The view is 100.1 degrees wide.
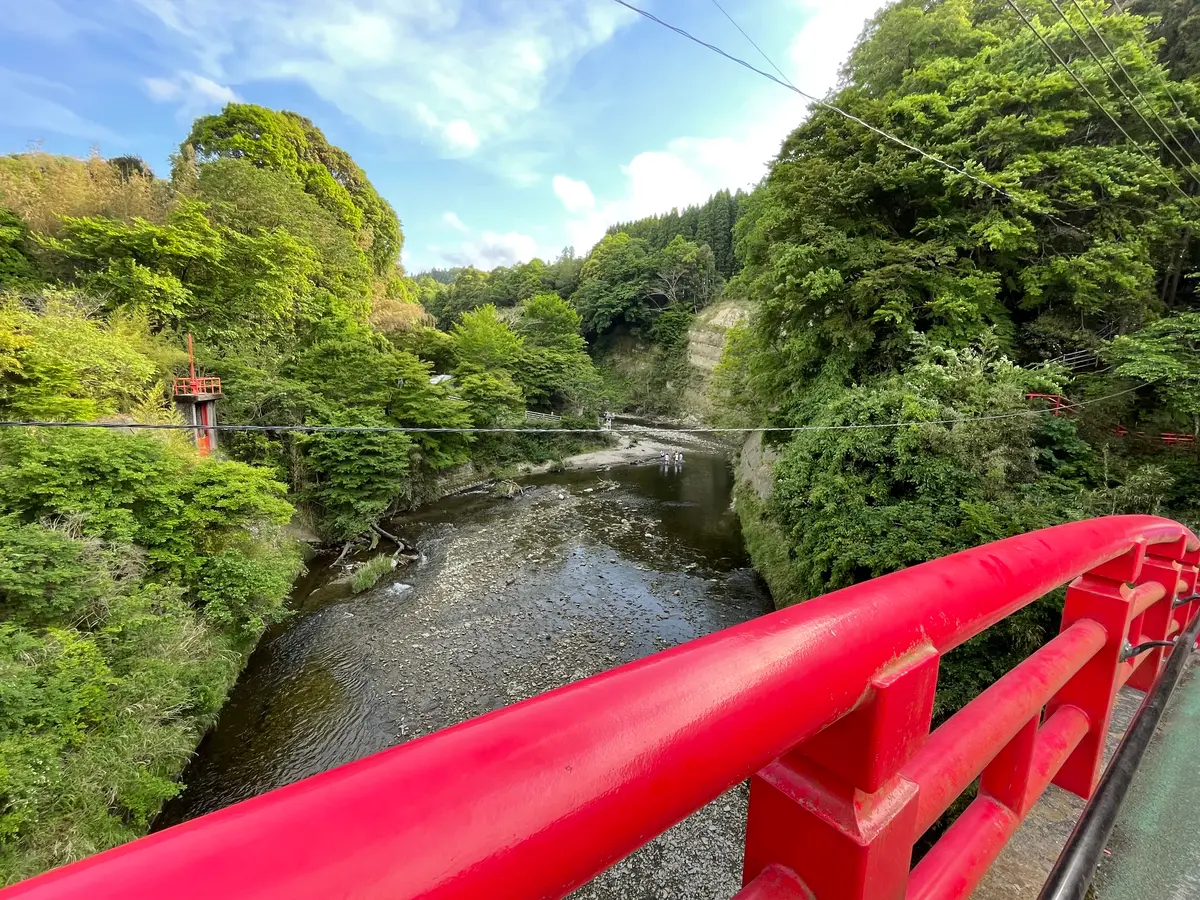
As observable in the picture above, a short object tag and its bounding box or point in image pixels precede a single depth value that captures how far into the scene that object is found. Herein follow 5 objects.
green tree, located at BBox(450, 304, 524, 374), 21.84
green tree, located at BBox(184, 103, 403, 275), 20.62
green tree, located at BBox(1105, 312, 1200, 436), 6.27
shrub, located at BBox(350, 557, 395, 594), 10.02
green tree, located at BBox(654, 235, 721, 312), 37.53
